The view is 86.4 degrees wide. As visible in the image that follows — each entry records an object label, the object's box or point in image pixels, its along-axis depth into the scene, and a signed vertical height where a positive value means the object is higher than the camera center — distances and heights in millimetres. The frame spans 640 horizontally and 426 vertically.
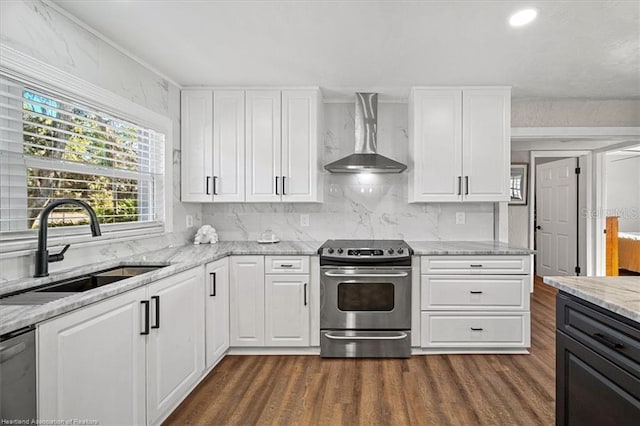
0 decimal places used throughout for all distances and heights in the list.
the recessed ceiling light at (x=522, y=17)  1983 +1173
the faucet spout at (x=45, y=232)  1648 -104
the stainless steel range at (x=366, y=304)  2883 -784
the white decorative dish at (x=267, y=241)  3420 -296
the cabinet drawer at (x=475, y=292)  2928 -682
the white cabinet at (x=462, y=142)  3195 +667
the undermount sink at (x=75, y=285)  1450 -380
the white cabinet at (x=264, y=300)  2938 -761
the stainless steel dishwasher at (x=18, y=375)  1057 -533
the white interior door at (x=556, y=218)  5427 -69
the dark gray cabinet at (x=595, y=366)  1210 -606
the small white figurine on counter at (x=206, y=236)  3352 -244
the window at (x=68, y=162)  1706 +304
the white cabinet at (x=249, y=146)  3248 +637
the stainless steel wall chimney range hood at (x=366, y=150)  3186 +640
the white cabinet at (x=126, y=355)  1262 -671
